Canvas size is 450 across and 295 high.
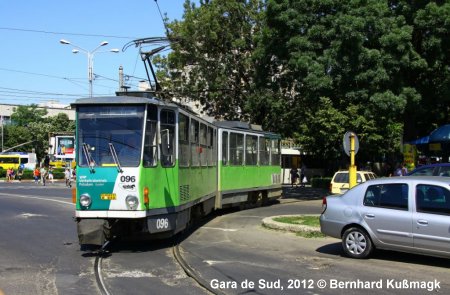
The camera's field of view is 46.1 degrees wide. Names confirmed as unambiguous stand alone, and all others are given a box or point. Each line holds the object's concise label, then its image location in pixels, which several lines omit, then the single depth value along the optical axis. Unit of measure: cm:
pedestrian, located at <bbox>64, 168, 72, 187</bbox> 4159
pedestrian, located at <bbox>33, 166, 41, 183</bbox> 4984
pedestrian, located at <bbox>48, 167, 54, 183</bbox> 5036
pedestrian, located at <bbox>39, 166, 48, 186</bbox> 4458
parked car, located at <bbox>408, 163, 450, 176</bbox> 1422
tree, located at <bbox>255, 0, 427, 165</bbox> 2323
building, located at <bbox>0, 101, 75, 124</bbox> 11508
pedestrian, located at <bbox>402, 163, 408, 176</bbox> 2585
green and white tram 1020
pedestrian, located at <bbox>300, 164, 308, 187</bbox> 4056
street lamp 3588
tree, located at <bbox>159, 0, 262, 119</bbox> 3045
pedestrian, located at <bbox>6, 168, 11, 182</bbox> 5288
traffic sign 1420
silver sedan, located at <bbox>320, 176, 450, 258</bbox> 870
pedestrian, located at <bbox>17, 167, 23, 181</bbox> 5525
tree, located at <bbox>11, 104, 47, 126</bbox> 9706
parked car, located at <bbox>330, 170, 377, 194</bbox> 2375
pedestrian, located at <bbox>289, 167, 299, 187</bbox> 3910
